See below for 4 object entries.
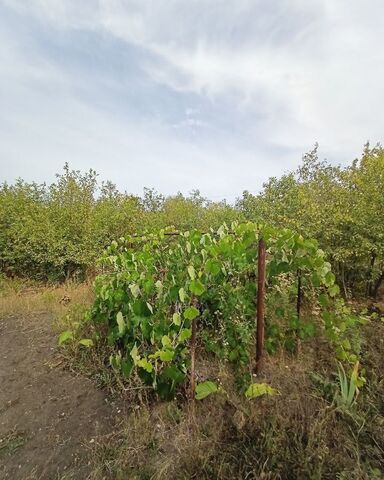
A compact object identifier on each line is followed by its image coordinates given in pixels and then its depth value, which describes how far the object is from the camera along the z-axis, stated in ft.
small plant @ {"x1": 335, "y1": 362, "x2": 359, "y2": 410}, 6.81
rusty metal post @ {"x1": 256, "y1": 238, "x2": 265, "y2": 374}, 7.64
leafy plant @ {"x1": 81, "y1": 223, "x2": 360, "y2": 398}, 7.34
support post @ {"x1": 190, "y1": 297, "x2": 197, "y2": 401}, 7.41
